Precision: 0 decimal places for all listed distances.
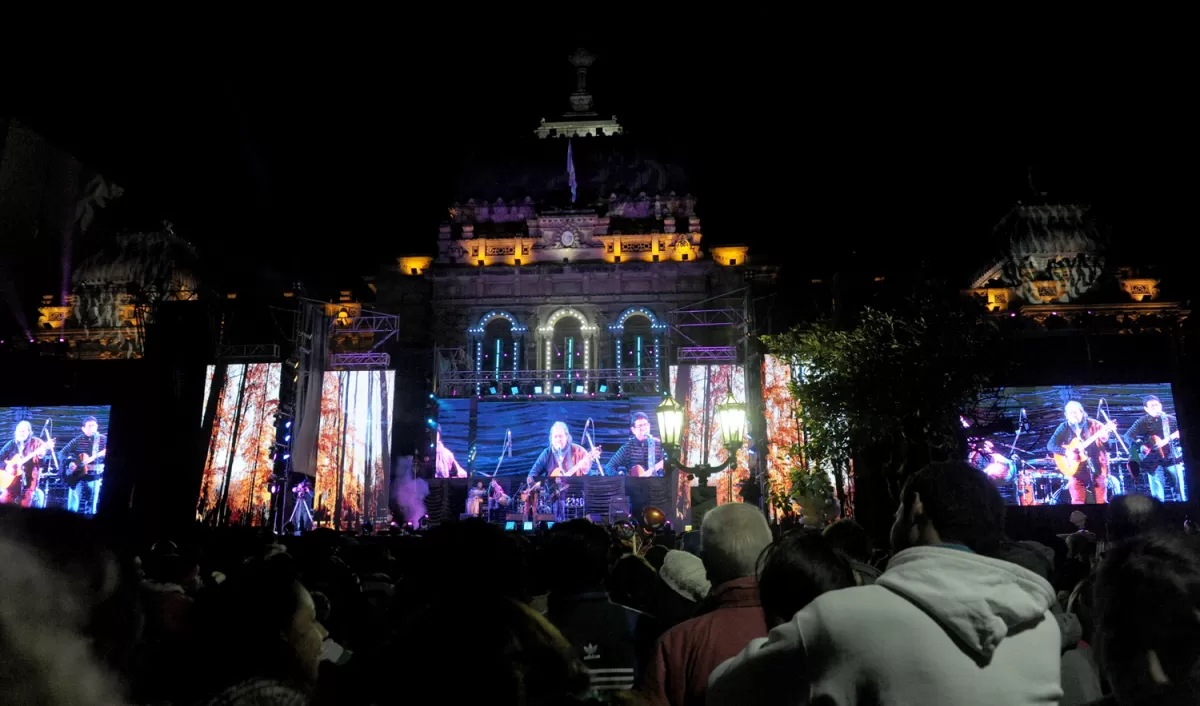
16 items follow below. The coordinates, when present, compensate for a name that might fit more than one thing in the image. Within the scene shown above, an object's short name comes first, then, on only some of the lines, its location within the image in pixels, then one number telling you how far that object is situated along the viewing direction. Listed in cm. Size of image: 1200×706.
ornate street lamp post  1249
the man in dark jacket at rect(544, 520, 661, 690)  410
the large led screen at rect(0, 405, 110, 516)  2812
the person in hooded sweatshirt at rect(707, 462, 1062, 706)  207
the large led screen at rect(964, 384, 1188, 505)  2711
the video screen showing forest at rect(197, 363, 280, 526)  2820
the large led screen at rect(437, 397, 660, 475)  2897
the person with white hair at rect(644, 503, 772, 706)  332
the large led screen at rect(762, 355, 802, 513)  2805
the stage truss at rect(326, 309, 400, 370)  3081
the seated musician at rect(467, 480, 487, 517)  2641
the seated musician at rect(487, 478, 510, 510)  2789
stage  2775
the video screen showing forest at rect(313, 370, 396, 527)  2947
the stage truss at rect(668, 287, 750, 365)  3078
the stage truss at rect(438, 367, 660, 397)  2991
